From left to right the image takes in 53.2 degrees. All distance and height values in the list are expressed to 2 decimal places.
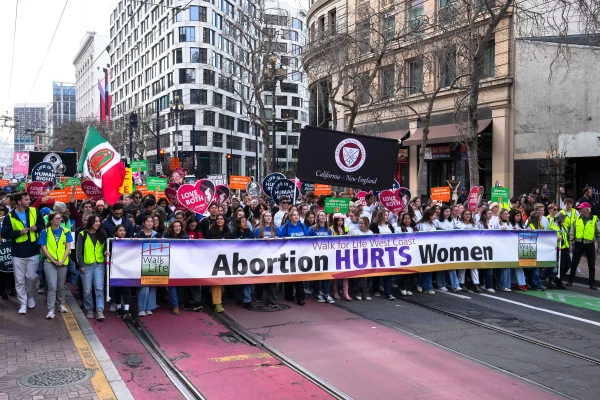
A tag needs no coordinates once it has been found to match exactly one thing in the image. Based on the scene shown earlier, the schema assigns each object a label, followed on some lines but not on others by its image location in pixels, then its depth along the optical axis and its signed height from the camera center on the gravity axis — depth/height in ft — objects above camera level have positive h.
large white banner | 30.76 -3.88
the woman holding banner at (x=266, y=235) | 33.30 -2.58
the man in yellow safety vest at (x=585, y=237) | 39.83 -3.19
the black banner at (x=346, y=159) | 36.32 +1.86
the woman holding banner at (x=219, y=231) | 32.65 -2.35
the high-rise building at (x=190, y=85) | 223.30 +40.15
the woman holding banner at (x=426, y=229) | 37.40 -2.52
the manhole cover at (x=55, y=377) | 20.43 -6.66
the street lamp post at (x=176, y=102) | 110.83 +16.05
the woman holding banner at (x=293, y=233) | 33.60 -2.58
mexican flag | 34.94 +1.30
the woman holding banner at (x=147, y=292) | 30.55 -5.34
